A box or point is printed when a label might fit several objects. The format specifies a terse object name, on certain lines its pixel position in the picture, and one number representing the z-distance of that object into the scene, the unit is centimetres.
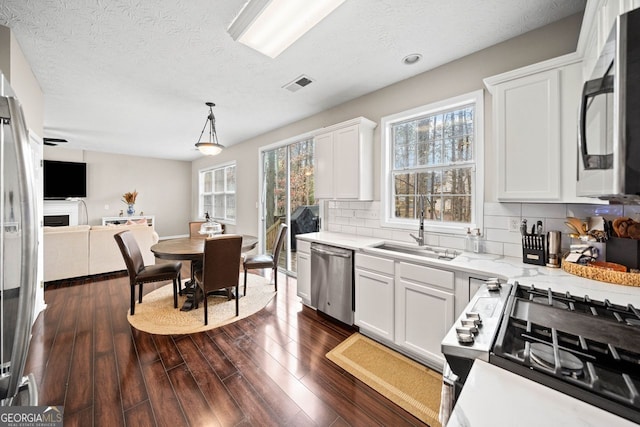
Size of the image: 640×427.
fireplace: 626
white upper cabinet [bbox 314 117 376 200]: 297
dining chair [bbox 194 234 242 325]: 266
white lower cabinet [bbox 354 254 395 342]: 225
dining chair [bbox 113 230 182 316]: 277
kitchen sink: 235
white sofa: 394
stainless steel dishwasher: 261
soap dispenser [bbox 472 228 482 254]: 221
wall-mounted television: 616
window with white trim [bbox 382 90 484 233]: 238
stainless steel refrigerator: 83
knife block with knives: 182
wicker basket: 139
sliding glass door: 427
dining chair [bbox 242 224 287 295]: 354
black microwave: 59
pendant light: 341
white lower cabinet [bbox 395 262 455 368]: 189
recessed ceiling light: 236
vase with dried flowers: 725
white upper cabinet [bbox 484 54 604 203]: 163
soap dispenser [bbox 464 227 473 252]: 227
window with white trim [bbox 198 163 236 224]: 647
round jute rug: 270
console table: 708
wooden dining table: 283
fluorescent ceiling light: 173
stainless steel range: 60
